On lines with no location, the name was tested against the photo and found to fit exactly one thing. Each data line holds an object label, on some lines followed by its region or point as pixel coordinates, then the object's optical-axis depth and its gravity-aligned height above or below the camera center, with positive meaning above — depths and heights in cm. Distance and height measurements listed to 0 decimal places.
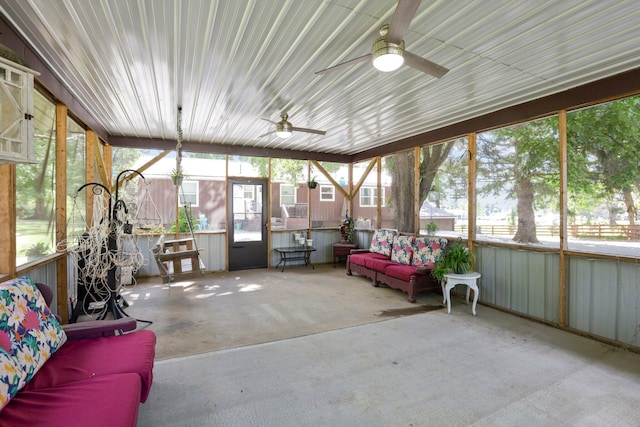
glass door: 712 -35
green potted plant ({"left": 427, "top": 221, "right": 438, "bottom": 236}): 574 -34
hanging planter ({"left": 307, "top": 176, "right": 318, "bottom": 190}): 763 +65
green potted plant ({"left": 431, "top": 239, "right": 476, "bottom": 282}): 433 -77
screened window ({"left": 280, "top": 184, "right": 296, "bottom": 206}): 768 +40
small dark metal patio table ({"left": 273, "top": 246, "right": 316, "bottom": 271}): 719 -112
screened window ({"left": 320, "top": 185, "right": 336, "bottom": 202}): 831 +46
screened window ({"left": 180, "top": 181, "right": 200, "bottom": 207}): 698 +40
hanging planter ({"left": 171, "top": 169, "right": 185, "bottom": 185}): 510 +53
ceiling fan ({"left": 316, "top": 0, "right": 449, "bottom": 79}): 192 +117
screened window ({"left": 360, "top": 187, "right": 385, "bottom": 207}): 773 +35
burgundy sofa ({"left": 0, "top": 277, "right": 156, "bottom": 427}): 144 -96
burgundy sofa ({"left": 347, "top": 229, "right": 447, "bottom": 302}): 484 -96
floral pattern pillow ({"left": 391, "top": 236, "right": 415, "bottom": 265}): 553 -75
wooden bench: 456 -87
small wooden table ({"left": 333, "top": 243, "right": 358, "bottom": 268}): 747 -98
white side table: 417 -99
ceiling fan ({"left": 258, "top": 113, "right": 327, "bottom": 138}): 442 +121
